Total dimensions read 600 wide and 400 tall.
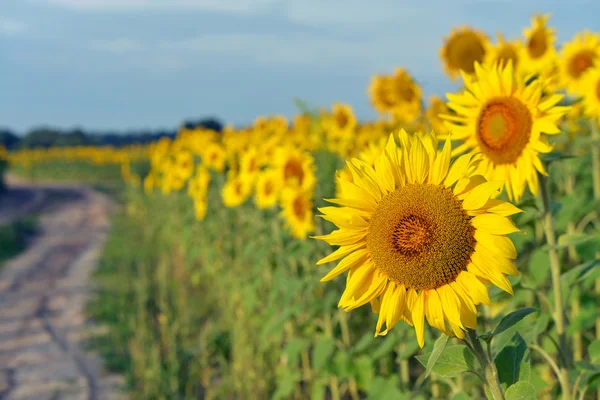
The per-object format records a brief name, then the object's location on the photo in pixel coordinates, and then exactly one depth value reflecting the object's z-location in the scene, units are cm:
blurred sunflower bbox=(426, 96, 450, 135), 349
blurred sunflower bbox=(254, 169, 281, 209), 410
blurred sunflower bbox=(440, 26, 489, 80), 363
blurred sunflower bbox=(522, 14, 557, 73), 438
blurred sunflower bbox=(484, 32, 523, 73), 358
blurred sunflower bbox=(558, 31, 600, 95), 454
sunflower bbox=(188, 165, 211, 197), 637
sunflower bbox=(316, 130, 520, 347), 142
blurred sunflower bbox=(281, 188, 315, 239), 353
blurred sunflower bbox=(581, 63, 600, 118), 400
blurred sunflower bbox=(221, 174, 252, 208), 485
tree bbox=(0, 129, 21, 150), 4894
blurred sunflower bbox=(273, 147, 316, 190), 395
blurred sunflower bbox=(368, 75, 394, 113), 525
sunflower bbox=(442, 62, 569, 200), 202
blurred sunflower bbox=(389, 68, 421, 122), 462
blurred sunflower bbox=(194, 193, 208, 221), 631
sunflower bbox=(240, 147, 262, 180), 487
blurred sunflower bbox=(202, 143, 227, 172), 585
